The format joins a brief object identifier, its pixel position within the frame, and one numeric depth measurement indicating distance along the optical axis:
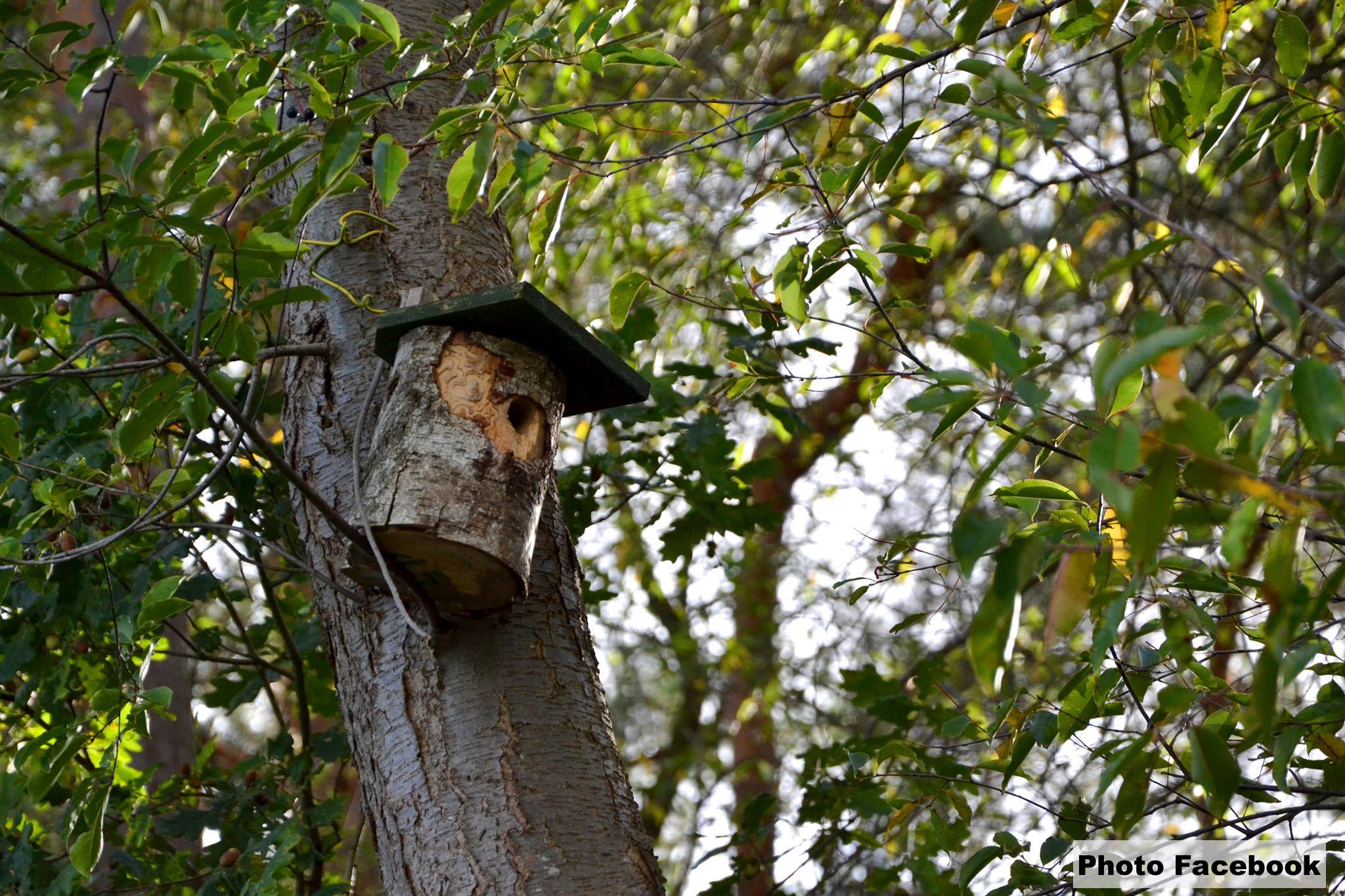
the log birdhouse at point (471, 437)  7.76
